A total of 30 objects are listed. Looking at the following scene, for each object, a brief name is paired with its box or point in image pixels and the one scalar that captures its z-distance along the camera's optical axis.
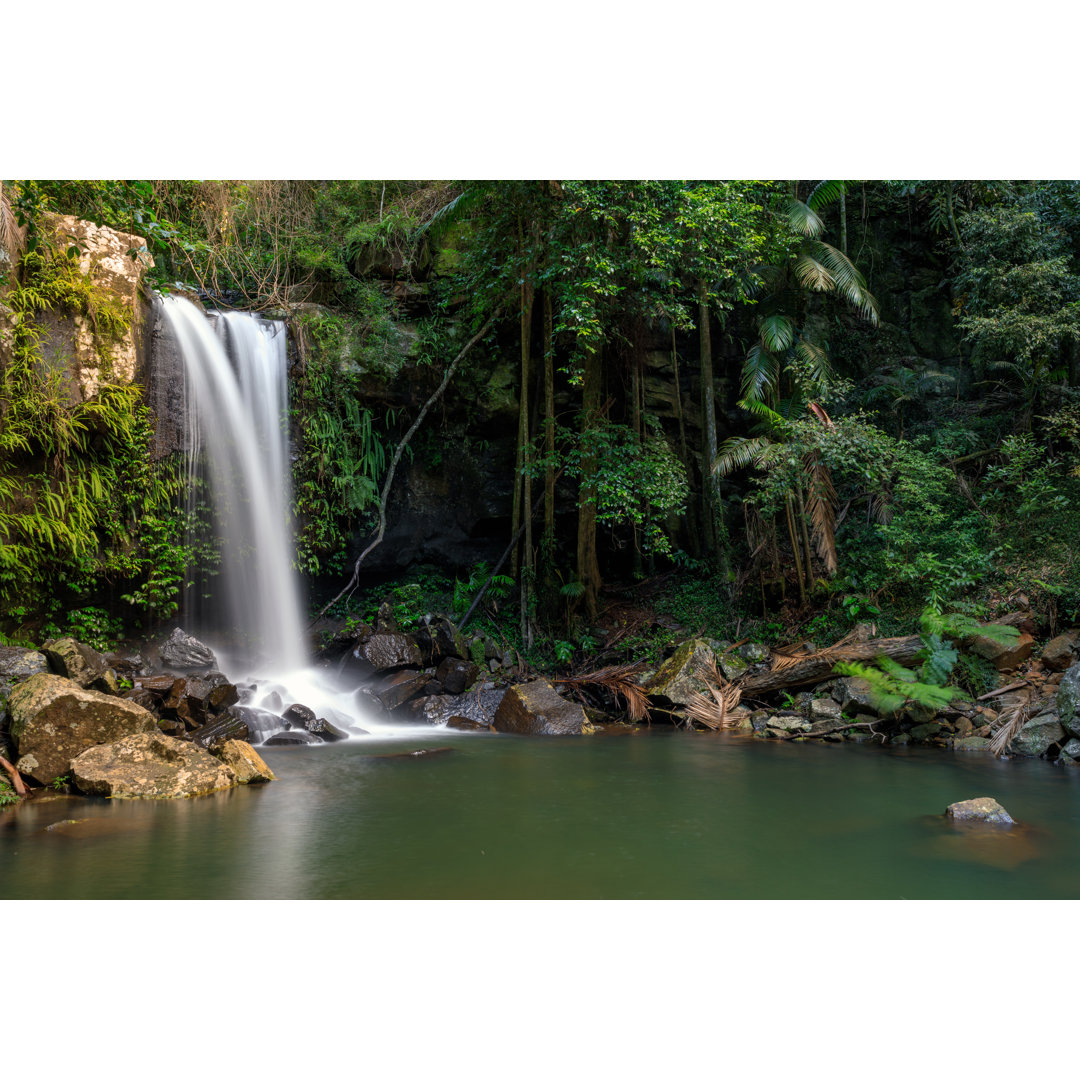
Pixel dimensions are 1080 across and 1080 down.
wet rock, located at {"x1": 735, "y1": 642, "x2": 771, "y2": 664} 9.96
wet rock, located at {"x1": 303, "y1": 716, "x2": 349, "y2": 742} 8.22
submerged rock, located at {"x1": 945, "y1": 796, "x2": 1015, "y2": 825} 4.91
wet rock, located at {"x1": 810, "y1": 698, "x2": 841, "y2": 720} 8.55
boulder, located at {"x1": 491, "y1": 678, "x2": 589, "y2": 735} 8.85
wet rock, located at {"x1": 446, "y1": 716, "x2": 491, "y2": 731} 9.17
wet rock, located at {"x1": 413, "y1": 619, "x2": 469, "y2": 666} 10.55
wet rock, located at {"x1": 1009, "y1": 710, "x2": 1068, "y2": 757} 7.13
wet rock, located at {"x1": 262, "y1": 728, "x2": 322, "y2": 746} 7.87
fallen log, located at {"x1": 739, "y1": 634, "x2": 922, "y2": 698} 8.45
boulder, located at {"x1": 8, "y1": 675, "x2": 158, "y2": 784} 5.82
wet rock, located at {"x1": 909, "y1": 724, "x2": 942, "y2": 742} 7.97
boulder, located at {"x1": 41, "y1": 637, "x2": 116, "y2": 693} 6.95
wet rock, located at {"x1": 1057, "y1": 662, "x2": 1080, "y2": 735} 6.89
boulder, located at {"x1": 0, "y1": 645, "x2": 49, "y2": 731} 6.57
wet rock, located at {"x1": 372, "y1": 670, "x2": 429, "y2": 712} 9.67
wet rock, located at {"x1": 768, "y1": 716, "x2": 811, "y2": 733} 8.48
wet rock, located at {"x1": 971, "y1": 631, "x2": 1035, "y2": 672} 8.21
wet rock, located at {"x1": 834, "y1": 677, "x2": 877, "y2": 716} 8.38
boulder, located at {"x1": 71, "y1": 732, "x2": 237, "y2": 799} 5.58
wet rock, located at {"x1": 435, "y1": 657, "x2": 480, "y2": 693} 10.07
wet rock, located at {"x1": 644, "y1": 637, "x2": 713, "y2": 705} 9.48
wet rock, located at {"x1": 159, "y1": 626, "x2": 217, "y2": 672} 9.07
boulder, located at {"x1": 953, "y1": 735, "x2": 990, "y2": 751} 7.53
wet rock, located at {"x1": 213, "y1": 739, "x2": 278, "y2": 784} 6.11
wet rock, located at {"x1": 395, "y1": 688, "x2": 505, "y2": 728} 9.48
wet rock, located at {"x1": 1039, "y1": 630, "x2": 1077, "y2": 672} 7.96
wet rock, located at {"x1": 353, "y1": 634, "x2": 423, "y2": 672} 10.18
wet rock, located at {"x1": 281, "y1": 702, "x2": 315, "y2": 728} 8.37
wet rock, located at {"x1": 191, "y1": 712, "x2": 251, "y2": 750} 7.09
